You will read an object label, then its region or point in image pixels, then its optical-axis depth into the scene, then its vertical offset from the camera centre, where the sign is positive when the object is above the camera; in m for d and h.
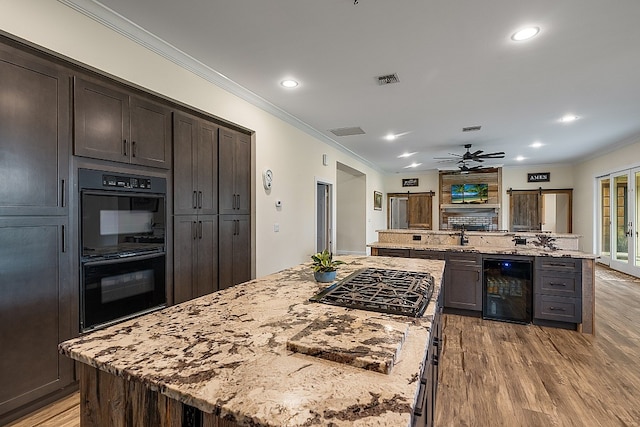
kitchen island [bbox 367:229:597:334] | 3.26 -0.56
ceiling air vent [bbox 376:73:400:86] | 3.09 +1.41
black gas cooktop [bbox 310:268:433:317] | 1.28 -0.39
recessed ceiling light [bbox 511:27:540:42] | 2.30 +1.41
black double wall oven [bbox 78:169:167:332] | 2.10 -0.25
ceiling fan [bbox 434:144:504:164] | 5.94 +1.17
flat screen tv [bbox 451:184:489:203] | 8.59 +0.59
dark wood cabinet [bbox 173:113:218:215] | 2.76 +0.47
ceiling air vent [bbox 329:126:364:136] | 5.03 +1.42
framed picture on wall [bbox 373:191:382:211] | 8.95 +0.40
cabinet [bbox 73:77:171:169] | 2.05 +0.67
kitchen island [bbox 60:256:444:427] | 0.65 -0.41
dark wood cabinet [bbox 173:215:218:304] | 2.76 -0.41
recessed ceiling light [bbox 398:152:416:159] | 7.14 +1.41
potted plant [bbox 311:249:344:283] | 1.79 -0.33
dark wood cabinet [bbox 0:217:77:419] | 1.73 -0.58
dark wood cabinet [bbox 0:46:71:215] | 1.71 +0.48
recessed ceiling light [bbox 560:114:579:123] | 4.33 +1.42
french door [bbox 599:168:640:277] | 5.93 -0.15
